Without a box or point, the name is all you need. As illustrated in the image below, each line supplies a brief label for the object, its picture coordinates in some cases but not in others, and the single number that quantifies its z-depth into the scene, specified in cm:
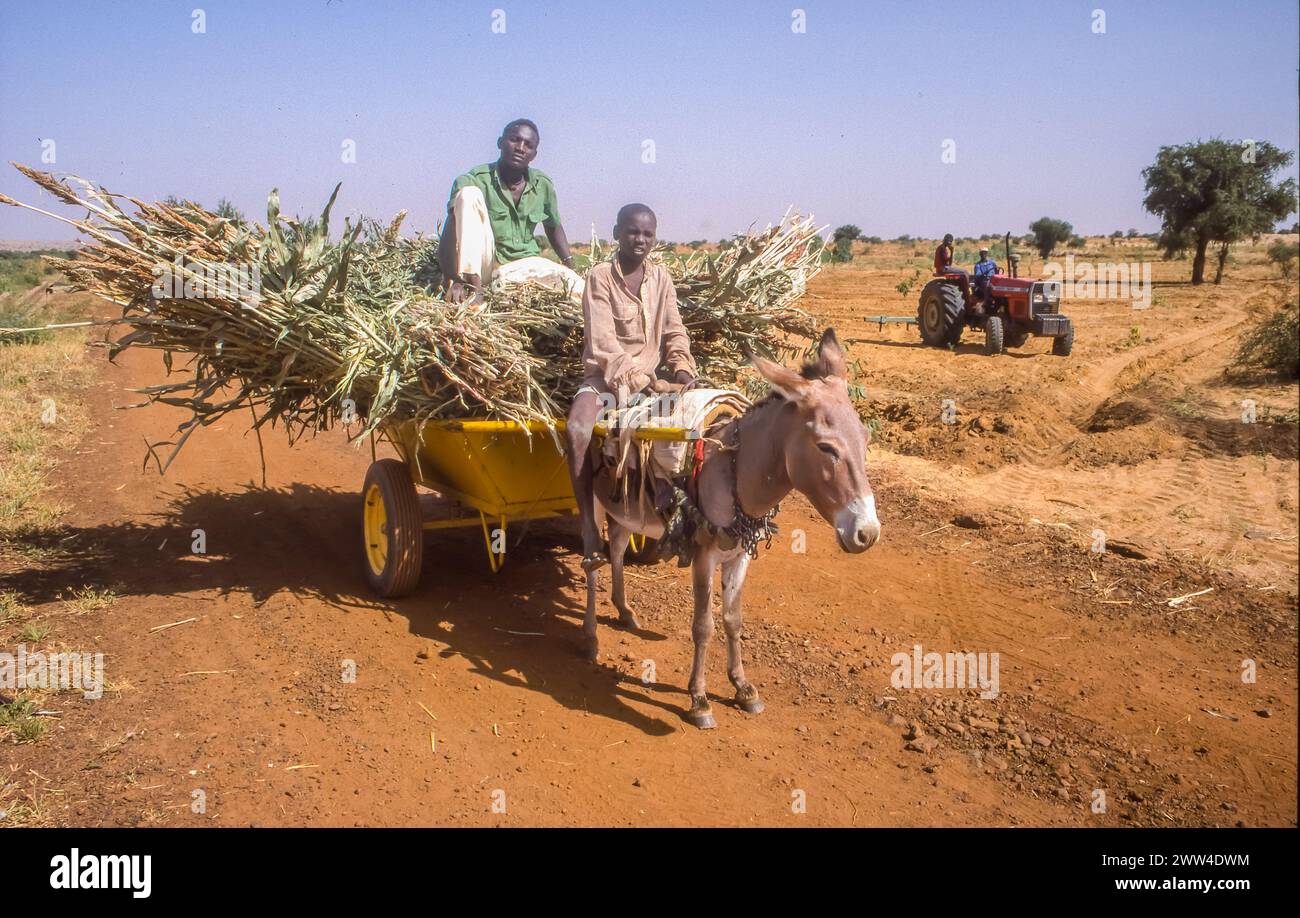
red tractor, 1584
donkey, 368
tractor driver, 1677
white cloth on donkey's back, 448
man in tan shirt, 491
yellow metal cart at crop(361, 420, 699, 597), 537
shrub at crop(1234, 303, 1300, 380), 1167
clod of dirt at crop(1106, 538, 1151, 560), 664
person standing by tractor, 1687
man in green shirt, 623
